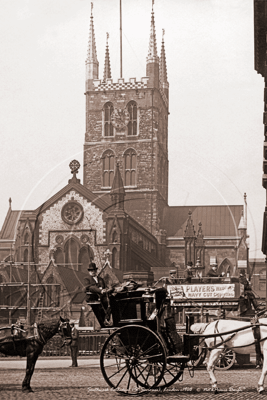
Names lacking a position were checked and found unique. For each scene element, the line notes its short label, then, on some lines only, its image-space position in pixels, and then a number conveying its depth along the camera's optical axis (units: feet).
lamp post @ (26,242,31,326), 152.42
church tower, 253.24
